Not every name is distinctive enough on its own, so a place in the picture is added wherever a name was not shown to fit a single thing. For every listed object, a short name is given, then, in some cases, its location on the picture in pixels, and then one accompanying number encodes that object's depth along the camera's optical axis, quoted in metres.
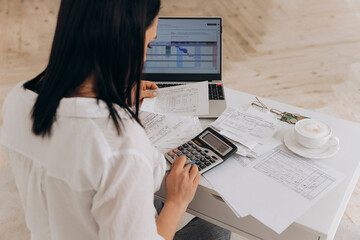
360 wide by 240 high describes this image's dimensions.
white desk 1.00
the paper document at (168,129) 1.25
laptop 1.49
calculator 1.14
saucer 1.16
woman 0.72
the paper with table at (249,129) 1.20
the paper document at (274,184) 1.01
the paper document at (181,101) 1.39
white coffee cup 1.15
